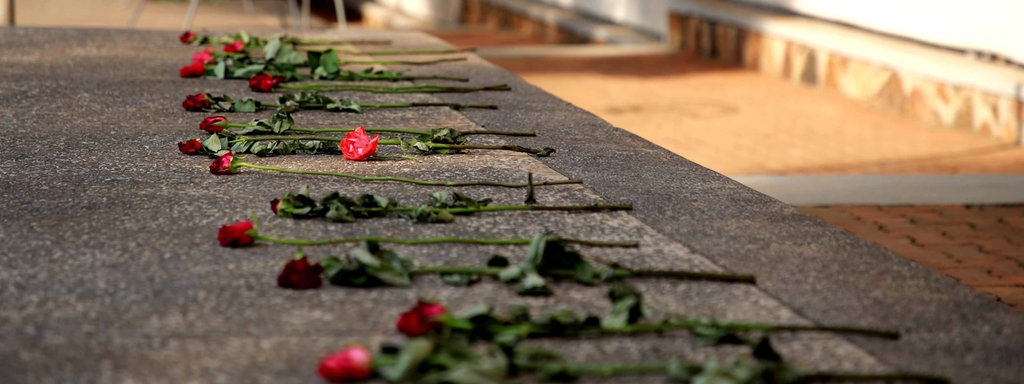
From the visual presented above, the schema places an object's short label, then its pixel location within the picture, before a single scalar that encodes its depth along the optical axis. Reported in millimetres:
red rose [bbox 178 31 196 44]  4934
